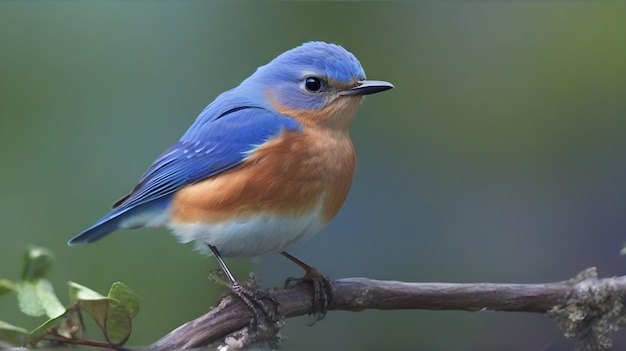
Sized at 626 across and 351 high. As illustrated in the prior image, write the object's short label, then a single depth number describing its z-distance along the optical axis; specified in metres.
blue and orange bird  3.28
